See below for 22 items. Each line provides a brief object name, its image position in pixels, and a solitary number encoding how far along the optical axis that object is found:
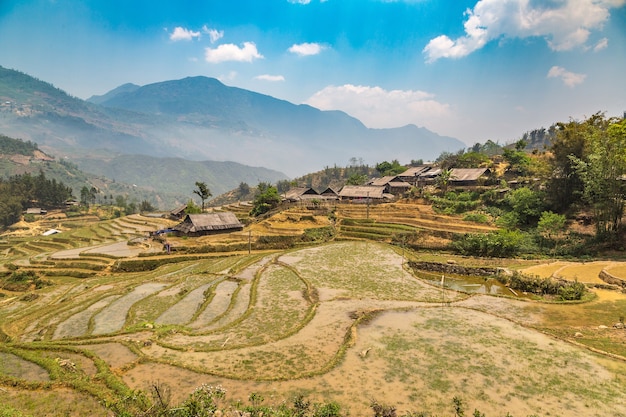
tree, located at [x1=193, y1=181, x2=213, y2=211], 62.34
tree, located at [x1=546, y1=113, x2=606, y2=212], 41.00
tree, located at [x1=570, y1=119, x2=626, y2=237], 33.31
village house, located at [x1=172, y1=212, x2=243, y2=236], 50.25
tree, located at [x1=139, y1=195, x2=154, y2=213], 108.86
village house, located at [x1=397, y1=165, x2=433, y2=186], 83.94
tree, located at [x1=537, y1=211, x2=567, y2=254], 37.12
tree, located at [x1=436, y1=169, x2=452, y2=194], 67.12
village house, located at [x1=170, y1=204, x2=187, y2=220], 77.61
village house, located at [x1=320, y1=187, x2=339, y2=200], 75.75
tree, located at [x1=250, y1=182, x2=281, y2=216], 66.94
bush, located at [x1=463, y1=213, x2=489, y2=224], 49.34
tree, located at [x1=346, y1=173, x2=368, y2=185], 97.29
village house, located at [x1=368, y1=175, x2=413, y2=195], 78.27
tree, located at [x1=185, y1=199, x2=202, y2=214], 68.44
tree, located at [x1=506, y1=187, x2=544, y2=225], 44.66
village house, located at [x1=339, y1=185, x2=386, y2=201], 71.69
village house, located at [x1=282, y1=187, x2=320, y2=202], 75.19
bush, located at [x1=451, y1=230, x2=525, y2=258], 37.12
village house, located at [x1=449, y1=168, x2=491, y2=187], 65.36
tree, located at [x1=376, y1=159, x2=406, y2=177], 99.88
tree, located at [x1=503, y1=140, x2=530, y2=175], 66.12
